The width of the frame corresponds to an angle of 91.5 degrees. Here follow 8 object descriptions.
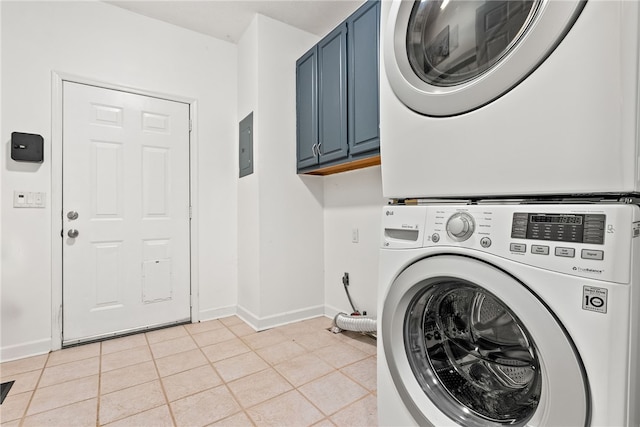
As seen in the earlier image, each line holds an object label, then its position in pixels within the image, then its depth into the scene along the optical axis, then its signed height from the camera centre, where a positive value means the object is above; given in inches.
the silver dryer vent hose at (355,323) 81.1 -30.5
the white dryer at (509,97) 25.0 +11.2
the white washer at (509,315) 24.6 -10.3
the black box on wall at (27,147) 77.2 +15.1
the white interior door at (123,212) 86.4 -1.3
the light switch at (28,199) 78.7 +1.9
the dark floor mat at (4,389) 61.6 -37.5
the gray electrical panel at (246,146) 101.0 +20.9
